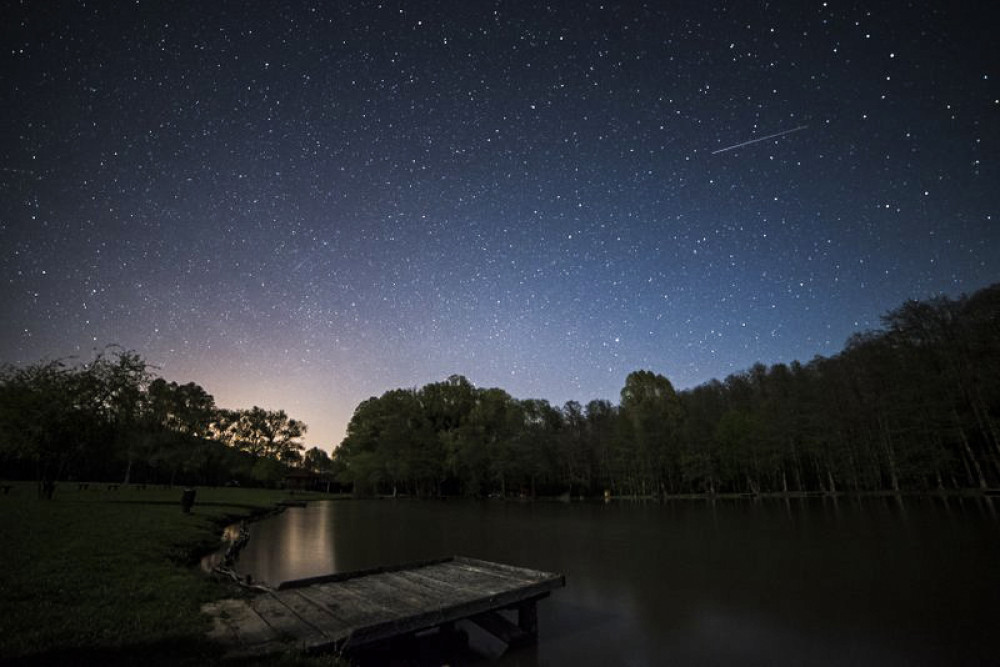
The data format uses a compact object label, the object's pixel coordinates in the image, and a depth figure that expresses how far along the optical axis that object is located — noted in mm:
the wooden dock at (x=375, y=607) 6738
